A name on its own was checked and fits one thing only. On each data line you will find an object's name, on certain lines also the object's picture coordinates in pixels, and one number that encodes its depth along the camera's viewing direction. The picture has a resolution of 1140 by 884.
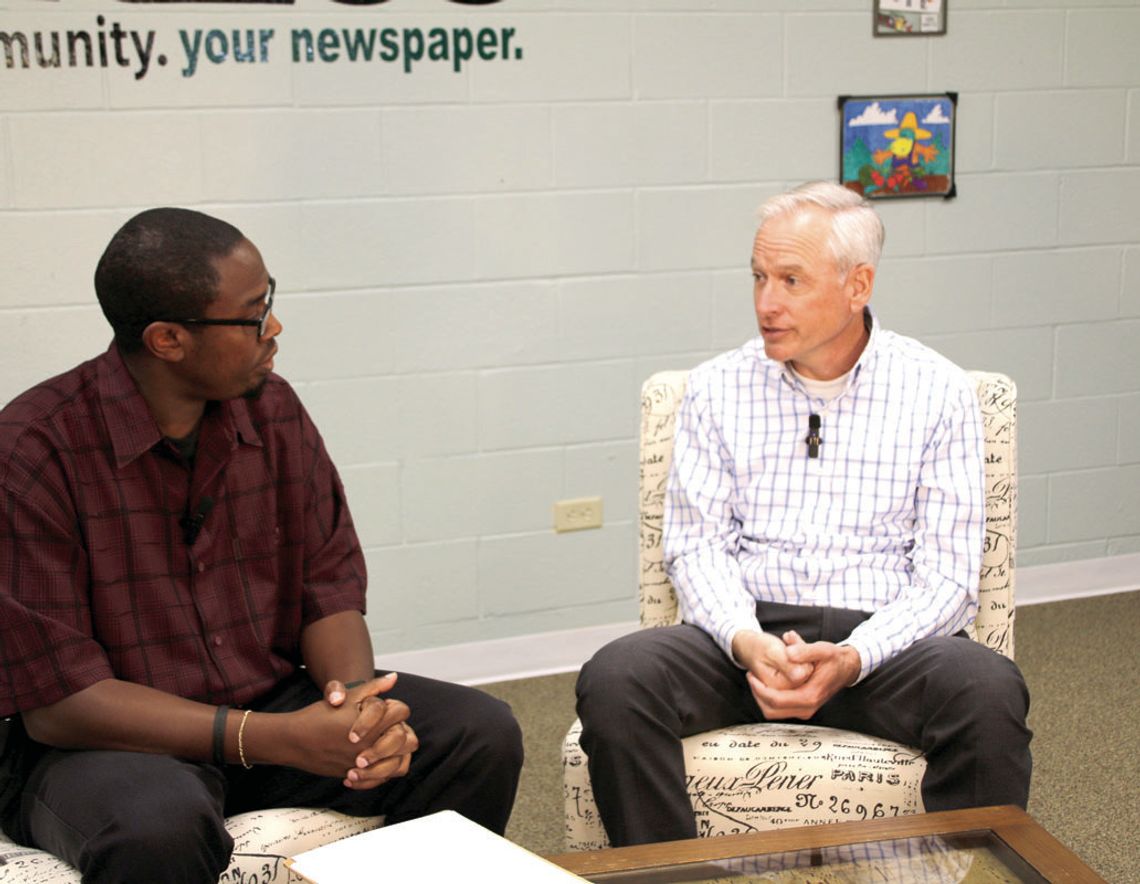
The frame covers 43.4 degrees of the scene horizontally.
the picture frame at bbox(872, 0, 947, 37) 3.73
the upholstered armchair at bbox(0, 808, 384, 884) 1.85
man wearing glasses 1.91
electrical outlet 3.69
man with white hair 2.25
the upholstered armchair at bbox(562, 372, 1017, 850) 2.15
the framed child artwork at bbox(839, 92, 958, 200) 3.75
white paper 1.55
